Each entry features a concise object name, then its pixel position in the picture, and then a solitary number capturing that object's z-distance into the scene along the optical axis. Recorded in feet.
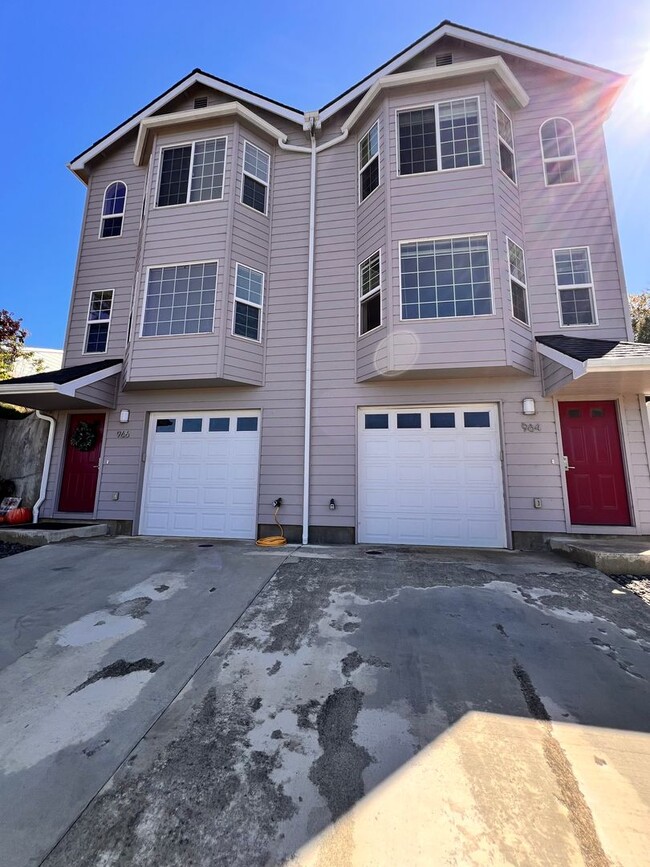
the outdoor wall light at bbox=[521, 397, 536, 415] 20.97
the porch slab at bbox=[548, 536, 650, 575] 14.96
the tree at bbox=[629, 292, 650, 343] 46.32
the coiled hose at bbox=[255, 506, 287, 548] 21.38
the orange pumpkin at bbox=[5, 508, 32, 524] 24.41
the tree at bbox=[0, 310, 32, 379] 36.96
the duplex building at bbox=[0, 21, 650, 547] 20.84
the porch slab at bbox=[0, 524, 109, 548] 20.35
